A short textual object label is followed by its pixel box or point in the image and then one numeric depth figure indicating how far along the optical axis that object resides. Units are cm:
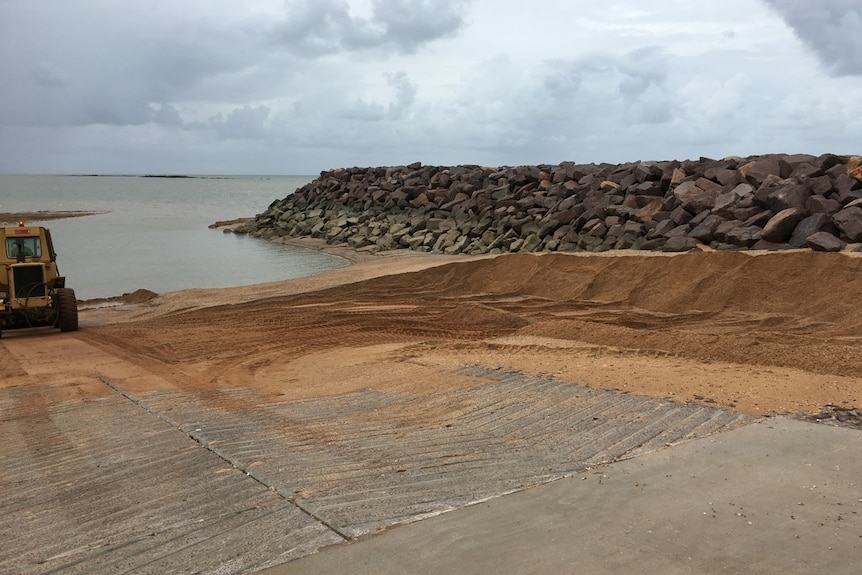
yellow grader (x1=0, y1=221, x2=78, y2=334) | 1426
